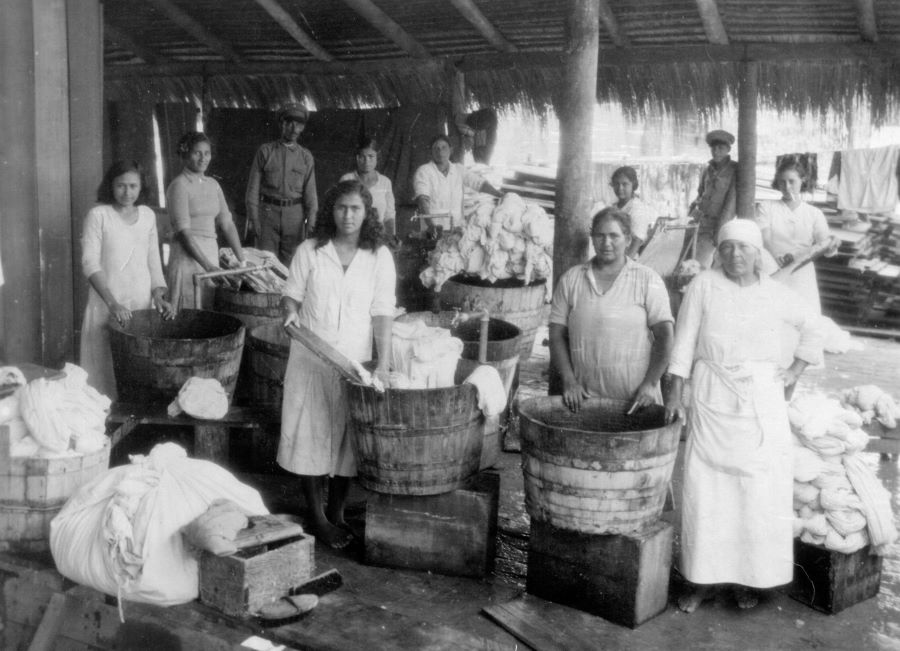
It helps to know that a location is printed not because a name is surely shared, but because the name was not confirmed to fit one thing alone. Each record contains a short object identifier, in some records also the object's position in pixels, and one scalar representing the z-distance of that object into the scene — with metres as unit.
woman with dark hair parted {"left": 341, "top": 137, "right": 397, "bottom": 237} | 8.60
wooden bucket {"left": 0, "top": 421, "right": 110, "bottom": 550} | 4.69
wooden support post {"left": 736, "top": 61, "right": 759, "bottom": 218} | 9.52
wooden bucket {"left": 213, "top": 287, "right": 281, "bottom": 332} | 7.03
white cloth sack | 4.22
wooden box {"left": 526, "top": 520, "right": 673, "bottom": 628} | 4.43
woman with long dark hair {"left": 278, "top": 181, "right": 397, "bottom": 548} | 5.09
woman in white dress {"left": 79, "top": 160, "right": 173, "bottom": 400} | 6.04
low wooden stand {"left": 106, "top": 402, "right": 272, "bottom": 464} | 5.74
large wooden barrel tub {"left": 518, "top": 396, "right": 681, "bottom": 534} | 4.25
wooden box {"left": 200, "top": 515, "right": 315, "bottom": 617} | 4.17
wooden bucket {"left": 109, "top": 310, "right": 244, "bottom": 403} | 5.82
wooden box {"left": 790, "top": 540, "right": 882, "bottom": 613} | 4.68
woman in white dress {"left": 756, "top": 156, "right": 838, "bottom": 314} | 7.21
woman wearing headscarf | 4.52
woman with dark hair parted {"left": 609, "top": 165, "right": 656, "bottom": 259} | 7.86
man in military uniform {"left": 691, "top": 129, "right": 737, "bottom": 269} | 9.66
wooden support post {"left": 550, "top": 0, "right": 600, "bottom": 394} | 6.09
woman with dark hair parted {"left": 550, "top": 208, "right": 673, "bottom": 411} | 4.95
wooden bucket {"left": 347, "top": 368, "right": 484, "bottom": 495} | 4.65
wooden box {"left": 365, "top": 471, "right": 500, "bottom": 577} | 4.93
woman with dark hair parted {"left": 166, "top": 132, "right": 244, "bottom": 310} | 7.14
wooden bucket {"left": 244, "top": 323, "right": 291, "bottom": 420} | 6.36
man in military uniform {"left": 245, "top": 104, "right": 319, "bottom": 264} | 8.99
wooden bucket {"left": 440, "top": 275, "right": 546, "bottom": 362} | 7.49
